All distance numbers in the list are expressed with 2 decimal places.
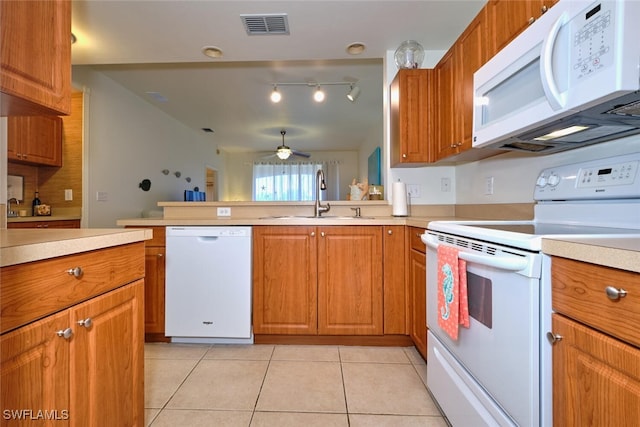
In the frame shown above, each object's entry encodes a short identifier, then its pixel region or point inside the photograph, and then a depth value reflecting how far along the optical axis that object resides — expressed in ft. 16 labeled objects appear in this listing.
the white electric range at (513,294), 2.56
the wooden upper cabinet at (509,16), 3.77
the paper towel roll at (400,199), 7.41
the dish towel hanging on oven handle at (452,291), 3.51
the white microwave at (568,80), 2.43
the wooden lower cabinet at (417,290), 5.69
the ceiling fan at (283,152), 17.84
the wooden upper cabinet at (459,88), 5.12
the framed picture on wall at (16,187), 9.73
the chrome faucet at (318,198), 7.73
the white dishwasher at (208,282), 6.50
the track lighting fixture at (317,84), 11.57
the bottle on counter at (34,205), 10.21
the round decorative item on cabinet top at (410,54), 7.36
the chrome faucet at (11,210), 9.48
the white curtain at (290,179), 24.35
